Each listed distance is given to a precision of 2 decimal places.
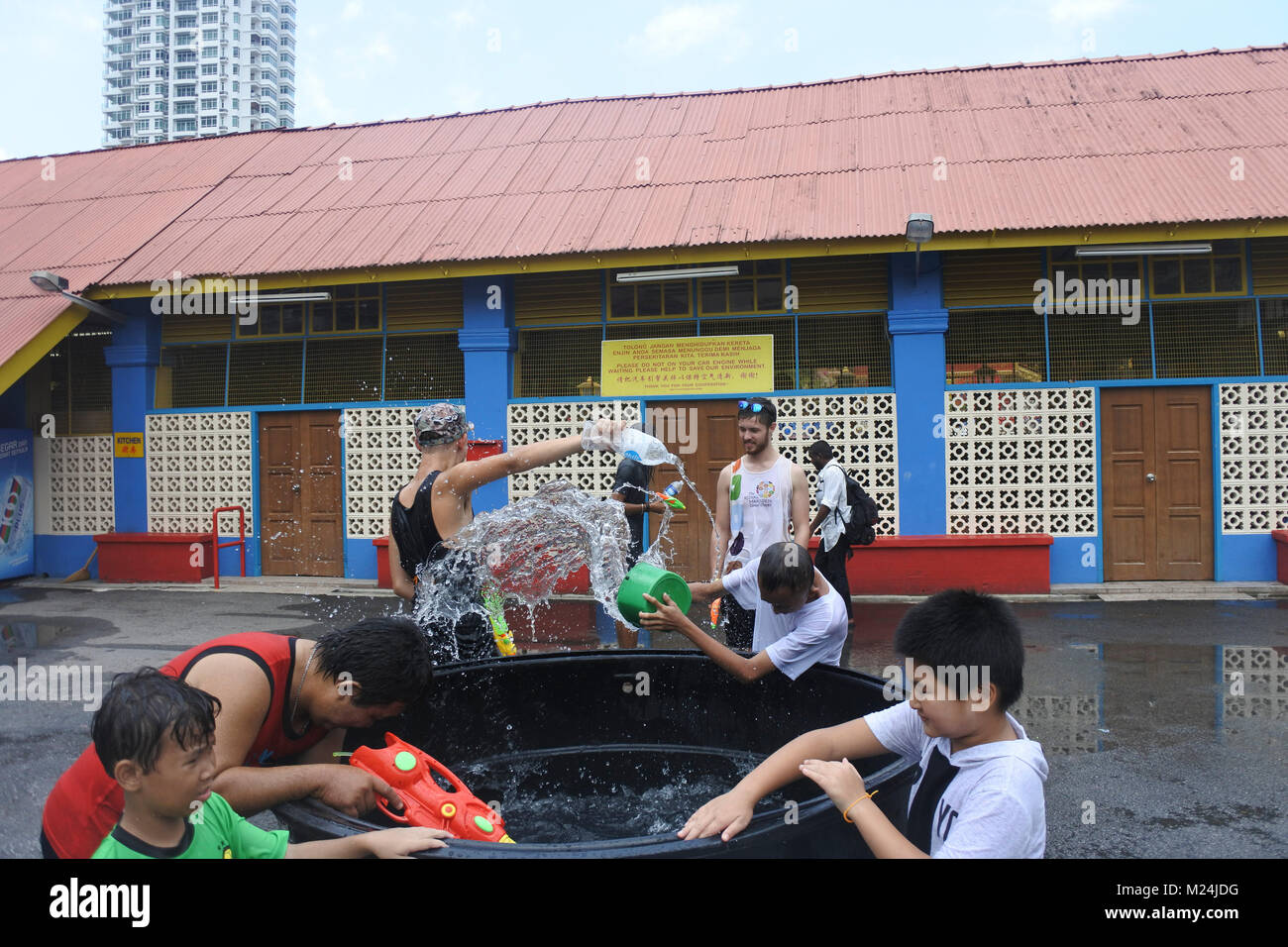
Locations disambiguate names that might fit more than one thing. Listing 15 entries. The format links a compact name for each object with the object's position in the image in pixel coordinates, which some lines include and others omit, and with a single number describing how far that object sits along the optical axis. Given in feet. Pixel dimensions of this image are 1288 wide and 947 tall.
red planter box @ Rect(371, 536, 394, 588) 33.88
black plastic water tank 11.51
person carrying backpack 24.06
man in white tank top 16.14
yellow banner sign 33.12
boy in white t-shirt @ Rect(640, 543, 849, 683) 10.27
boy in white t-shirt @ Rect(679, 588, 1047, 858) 6.03
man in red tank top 7.35
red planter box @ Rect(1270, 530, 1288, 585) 30.14
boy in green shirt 5.97
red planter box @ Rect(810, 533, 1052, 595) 30.71
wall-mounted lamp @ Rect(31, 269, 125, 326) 33.99
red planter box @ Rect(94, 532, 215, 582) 36.50
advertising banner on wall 37.91
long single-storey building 31.04
